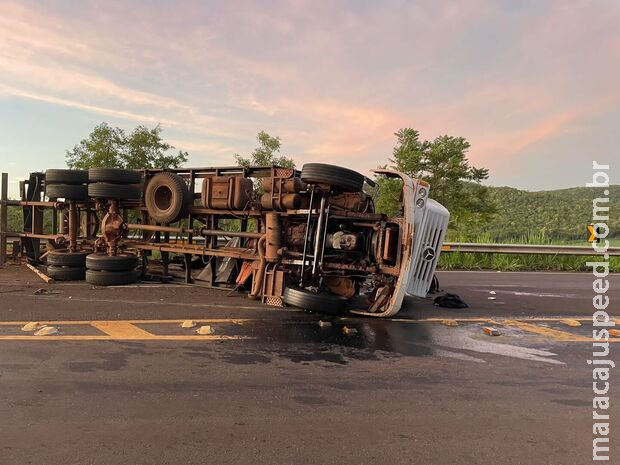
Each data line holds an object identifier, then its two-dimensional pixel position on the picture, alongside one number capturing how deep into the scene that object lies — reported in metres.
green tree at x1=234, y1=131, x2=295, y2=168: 25.03
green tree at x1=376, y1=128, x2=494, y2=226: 23.69
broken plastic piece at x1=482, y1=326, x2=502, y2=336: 5.49
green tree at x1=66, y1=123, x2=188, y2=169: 21.31
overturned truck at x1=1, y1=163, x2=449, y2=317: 6.29
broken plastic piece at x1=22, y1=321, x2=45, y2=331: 5.08
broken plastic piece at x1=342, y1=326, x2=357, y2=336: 5.39
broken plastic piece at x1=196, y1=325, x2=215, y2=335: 5.17
